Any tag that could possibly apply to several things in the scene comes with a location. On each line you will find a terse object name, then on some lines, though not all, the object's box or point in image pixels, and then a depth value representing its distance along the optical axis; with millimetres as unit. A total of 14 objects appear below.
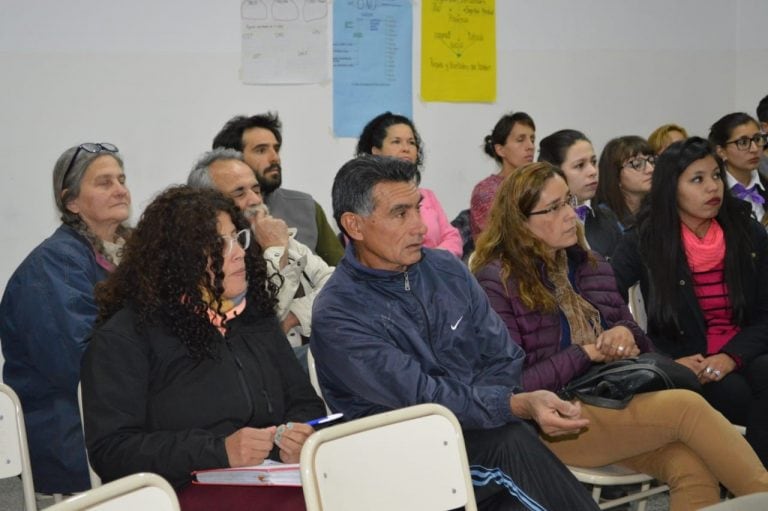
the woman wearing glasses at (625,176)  4496
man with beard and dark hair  3988
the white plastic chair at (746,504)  1646
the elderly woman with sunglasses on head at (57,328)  2729
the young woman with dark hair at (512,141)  4863
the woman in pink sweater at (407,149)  4297
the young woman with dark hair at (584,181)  4258
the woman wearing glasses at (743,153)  4688
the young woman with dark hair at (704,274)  3309
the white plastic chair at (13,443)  2232
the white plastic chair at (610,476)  2723
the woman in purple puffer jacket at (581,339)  2676
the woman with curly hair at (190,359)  2160
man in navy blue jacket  2324
